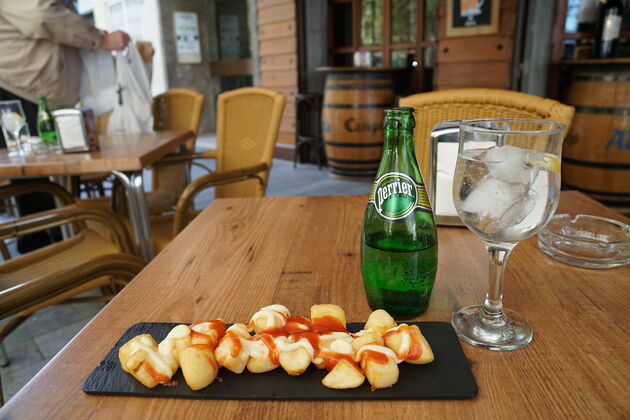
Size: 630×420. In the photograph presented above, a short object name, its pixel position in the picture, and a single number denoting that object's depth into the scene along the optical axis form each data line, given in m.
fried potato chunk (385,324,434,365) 0.42
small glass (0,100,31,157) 1.88
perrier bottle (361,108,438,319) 0.52
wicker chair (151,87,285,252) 1.89
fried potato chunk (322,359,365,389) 0.39
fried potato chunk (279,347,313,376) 0.41
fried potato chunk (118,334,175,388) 0.41
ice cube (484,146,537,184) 0.44
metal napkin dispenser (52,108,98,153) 1.81
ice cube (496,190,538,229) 0.44
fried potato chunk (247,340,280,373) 0.42
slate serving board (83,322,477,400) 0.39
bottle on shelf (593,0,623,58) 2.69
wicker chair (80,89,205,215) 2.18
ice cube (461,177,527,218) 0.44
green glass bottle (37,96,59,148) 1.93
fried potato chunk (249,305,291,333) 0.45
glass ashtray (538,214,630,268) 0.66
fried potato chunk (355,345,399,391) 0.39
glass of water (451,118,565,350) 0.44
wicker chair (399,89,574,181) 1.08
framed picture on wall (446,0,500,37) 3.34
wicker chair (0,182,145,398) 0.81
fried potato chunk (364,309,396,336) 0.44
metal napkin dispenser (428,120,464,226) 0.79
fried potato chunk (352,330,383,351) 0.42
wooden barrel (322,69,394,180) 3.93
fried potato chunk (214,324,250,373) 0.41
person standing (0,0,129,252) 1.96
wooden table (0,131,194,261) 1.57
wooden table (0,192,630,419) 0.38
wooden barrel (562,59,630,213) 2.37
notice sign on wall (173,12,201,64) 7.90
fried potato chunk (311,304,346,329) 0.47
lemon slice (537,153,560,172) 0.45
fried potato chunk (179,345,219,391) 0.40
